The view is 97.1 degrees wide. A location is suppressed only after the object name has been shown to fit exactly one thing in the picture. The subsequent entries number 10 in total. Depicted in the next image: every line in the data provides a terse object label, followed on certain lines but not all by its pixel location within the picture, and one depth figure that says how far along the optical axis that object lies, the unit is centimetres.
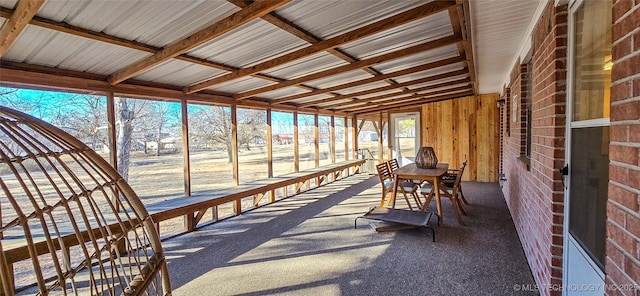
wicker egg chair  80
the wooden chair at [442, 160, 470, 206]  450
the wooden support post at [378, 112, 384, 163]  891
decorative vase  455
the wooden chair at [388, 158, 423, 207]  422
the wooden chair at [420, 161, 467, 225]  377
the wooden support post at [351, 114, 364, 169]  944
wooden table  377
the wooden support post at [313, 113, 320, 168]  737
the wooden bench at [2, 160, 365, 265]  233
